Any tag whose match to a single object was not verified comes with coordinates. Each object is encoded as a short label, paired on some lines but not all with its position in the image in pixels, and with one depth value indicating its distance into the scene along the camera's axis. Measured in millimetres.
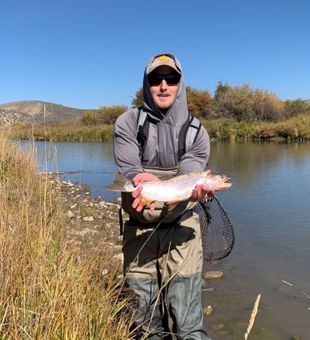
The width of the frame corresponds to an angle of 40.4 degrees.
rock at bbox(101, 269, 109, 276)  4086
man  3496
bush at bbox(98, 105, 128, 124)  57881
